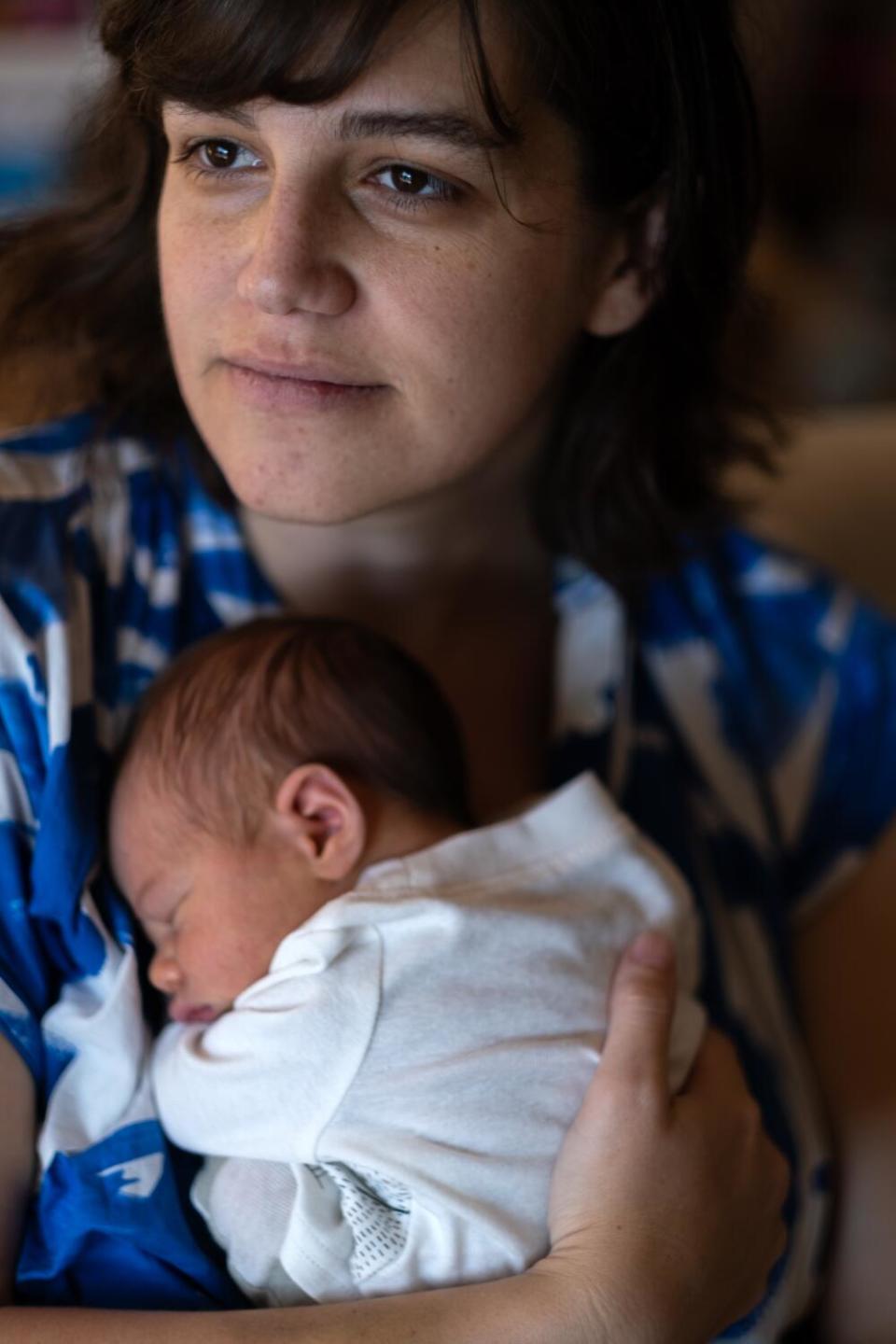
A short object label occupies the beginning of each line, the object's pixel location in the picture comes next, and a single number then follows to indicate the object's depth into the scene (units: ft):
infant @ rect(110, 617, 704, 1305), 3.15
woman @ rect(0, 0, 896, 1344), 3.22
